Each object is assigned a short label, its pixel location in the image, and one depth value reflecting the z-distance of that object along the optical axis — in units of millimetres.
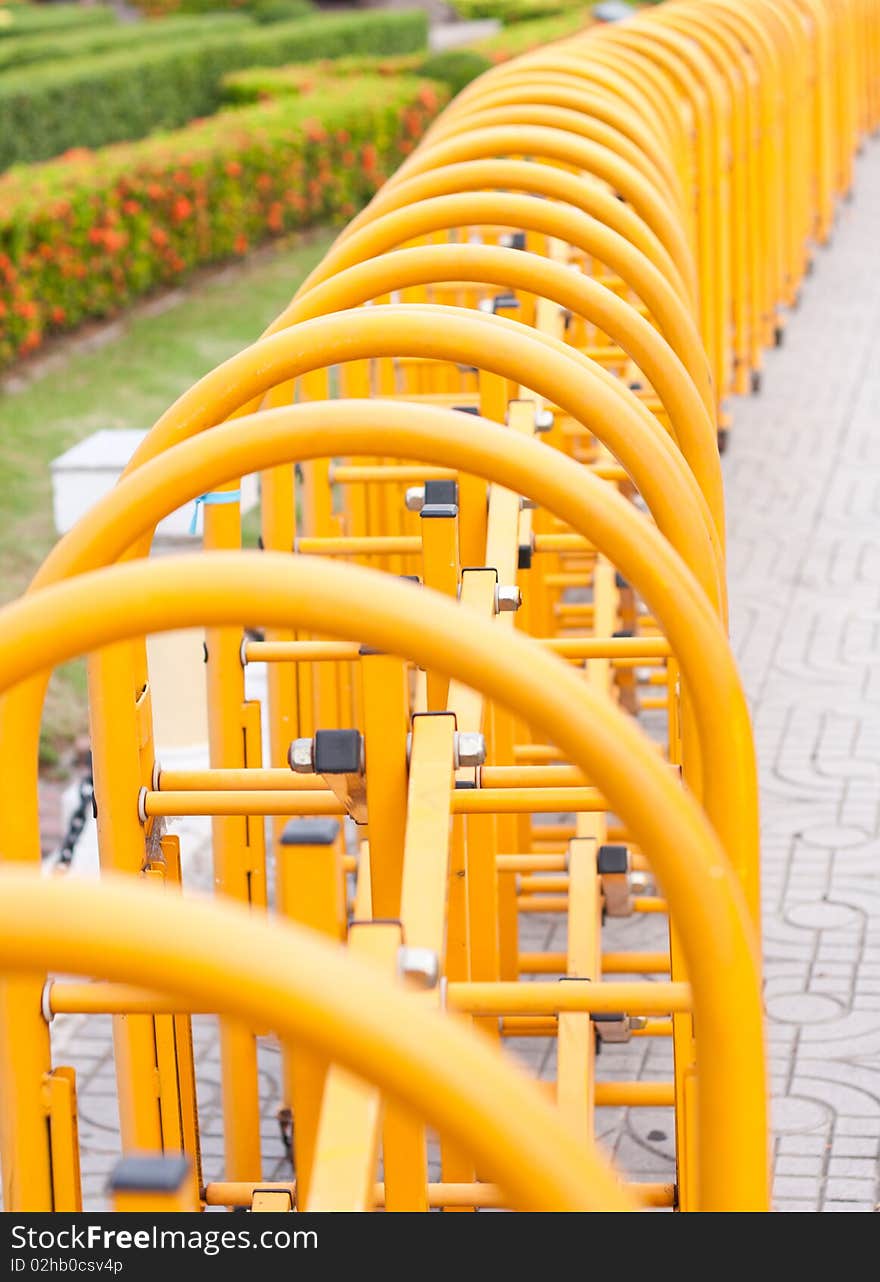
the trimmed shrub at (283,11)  27812
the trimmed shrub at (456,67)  19031
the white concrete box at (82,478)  6031
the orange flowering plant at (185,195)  12164
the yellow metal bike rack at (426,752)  1376
